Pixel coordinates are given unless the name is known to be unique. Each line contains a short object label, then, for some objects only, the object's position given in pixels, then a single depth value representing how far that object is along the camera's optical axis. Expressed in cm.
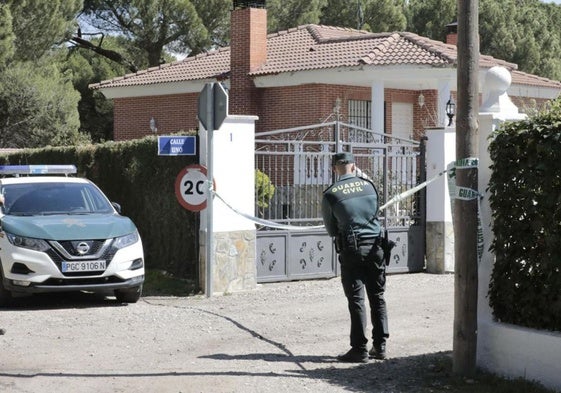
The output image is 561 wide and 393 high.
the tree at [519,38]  4522
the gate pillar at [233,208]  1301
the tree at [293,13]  4078
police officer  861
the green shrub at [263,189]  1389
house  2588
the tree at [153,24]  3756
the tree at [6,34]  3178
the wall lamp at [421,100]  2818
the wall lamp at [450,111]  1973
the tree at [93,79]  4194
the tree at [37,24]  3394
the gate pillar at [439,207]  1528
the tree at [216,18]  3794
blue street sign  1278
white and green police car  1148
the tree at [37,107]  3519
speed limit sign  1270
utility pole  793
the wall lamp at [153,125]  3064
